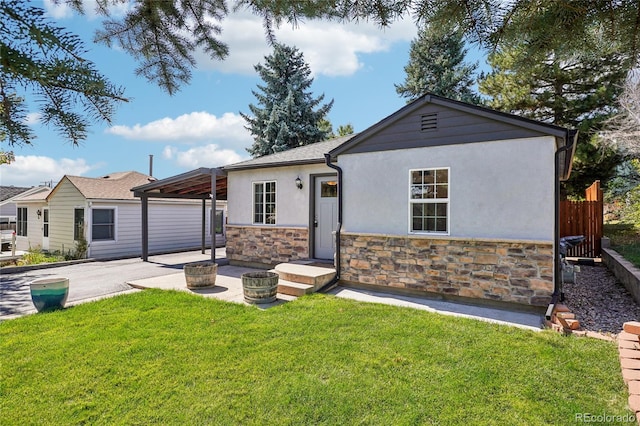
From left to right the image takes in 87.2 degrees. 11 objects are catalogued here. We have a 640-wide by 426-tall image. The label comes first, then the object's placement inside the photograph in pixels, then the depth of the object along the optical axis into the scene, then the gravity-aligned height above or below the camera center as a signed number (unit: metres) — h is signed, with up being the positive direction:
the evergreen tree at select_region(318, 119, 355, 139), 25.21 +7.08
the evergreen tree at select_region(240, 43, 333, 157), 21.86 +7.07
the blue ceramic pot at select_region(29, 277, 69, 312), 6.07 -1.48
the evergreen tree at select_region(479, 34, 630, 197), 14.04 +4.92
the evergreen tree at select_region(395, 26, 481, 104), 20.85 +8.97
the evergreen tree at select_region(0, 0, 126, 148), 1.01 +0.44
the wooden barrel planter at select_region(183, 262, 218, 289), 7.63 -1.44
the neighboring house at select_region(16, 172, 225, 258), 13.58 -0.31
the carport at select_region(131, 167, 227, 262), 10.79 +0.94
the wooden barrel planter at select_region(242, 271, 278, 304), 6.50 -1.46
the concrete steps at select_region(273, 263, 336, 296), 7.16 -1.47
